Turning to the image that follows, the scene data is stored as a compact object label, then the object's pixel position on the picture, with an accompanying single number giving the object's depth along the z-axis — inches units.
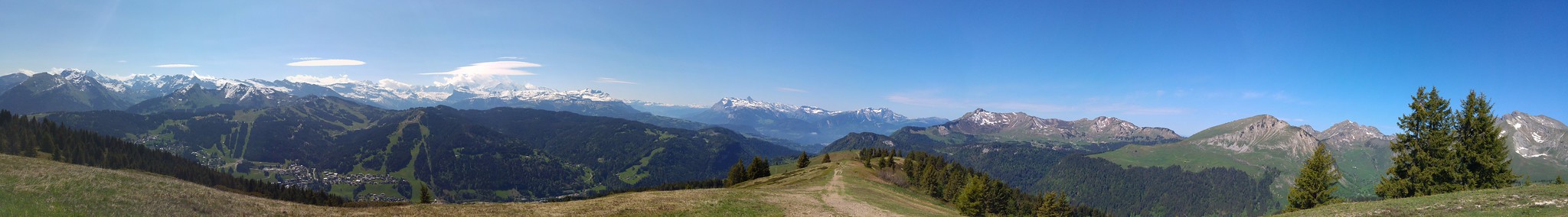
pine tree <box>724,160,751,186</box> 4183.1
